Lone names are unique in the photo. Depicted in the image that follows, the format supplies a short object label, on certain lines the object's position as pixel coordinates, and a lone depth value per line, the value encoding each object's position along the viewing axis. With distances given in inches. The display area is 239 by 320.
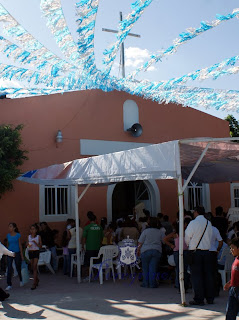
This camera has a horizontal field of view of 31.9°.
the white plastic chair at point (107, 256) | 389.1
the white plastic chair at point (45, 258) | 439.2
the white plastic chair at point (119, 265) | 390.9
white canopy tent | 278.4
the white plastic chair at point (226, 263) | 329.1
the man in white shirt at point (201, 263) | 276.1
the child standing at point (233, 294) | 193.9
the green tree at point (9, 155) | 451.8
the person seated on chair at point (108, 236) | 426.0
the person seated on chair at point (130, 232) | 420.5
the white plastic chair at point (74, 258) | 424.3
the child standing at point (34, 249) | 365.7
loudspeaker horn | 585.0
